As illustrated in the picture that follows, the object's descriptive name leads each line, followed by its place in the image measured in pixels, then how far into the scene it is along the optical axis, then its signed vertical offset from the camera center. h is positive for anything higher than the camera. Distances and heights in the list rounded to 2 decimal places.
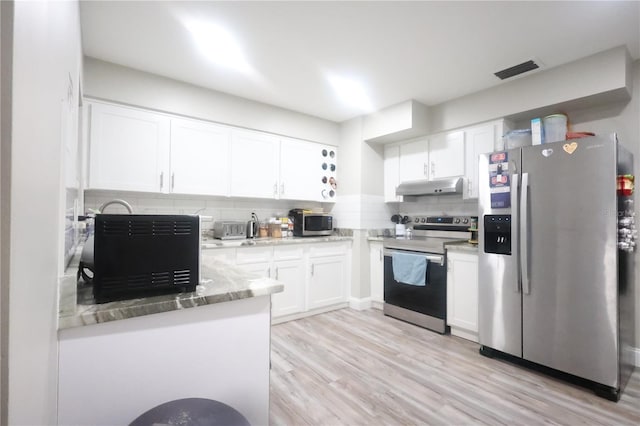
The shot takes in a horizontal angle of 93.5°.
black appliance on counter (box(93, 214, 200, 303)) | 0.98 -0.14
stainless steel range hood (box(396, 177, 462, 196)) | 3.21 +0.33
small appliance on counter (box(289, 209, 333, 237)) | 3.69 -0.09
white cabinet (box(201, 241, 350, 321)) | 3.10 -0.62
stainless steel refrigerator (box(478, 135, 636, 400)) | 1.95 -0.31
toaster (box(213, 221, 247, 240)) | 3.17 -0.15
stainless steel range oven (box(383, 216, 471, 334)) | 3.00 -0.62
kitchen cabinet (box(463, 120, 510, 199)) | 3.03 +0.74
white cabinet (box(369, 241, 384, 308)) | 3.70 -0.70
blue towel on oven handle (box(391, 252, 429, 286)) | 3.08 -0.55
